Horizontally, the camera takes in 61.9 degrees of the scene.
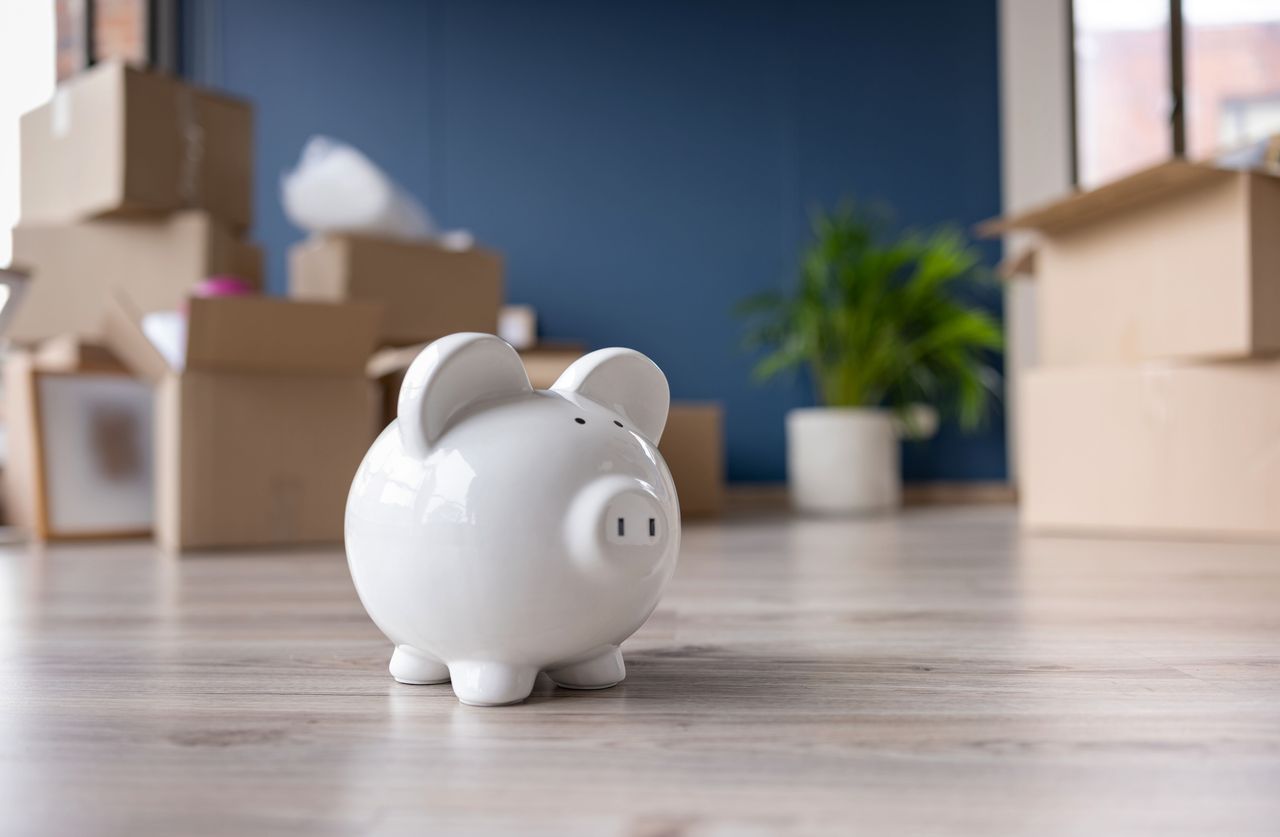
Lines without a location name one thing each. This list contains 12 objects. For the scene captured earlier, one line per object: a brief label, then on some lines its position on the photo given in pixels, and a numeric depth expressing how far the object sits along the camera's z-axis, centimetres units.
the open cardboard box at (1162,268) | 186
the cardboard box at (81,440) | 215
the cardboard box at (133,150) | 217
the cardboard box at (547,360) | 252
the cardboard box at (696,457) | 284
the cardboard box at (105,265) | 227
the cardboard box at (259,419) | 188
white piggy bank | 67
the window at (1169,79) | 335
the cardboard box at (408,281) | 219
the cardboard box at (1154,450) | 192
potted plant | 308
